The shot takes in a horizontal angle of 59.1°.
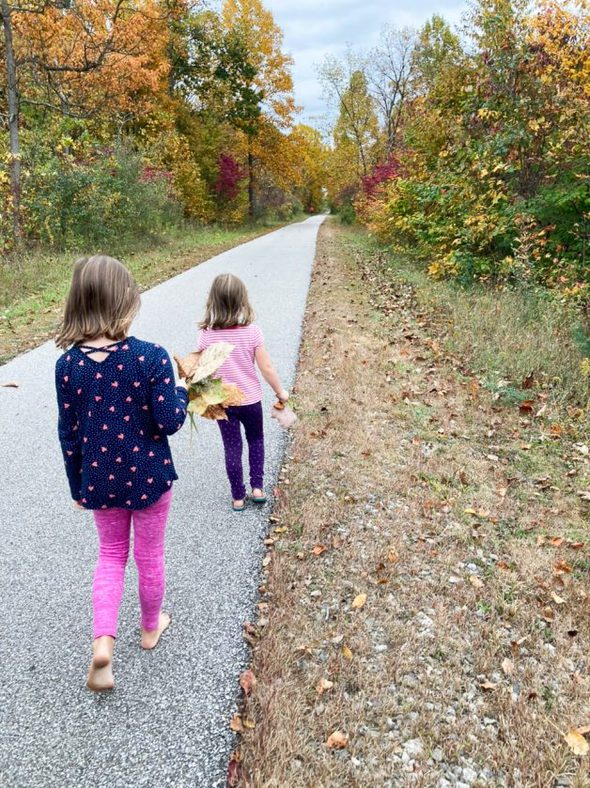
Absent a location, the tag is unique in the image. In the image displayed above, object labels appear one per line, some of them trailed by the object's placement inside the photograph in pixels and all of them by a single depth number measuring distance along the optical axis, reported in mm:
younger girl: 3234
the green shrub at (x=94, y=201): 12891
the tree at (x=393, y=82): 26812
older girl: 2033
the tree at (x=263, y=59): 26828
